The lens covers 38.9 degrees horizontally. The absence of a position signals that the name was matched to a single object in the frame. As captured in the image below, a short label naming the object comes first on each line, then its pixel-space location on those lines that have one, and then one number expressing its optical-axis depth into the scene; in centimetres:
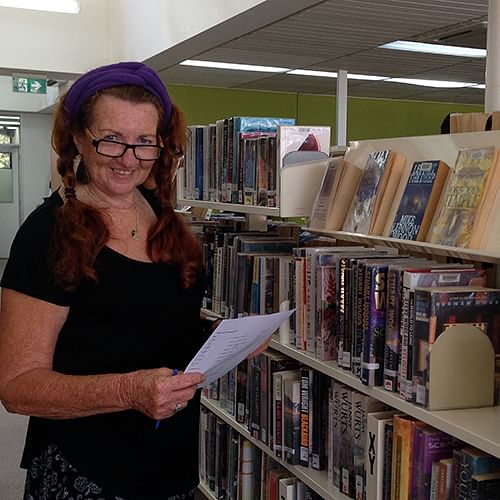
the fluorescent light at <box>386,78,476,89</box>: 742
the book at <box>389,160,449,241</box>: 176
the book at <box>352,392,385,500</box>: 184
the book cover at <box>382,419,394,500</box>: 173
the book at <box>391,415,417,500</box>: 166
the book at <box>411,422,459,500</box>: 161
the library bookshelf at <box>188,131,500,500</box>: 148
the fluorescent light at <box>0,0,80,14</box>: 601
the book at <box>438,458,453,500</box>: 155
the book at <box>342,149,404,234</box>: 193
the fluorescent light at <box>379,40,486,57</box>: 551
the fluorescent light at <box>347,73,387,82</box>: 716
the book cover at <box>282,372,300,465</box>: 217
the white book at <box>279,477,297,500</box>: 224
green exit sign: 739
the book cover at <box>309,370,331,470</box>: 212
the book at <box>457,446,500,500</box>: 148
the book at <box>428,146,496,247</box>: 159
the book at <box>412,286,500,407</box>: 154
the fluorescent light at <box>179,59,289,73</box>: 647
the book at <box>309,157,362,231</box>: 210
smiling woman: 131
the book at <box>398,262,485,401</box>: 160
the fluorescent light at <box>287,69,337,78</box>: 698
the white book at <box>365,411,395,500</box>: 175
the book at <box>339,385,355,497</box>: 192
